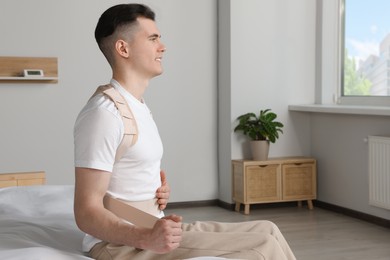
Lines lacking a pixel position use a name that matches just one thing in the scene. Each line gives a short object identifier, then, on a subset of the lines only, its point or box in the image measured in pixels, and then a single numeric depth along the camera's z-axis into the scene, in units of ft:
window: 16.79
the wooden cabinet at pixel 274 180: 17.69
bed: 5.72
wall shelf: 16.38
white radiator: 15.38
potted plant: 17.85
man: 5.27
